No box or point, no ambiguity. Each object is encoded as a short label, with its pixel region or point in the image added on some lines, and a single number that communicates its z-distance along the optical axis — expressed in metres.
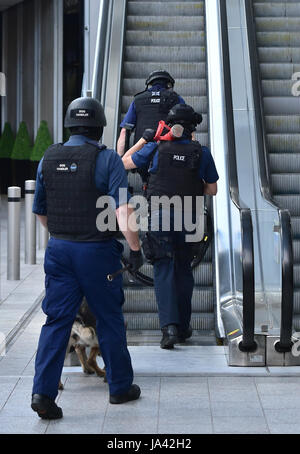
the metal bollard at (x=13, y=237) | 19.17
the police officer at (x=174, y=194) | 13.11
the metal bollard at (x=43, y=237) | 23.22
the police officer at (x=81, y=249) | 10.10
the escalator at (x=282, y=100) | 17.19
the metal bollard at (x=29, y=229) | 20.72
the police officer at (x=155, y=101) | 15.78
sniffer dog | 11.24
